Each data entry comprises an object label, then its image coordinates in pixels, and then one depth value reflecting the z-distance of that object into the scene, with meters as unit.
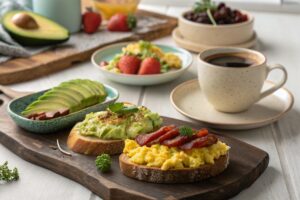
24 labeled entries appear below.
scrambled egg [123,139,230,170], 0.70
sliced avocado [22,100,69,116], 0.85
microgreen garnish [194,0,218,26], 1.19
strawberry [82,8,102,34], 1.26
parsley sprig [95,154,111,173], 0.73
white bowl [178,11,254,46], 1.16
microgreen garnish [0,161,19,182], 0.75
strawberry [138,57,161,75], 1.01
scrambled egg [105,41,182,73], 1.05
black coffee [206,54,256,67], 0.90
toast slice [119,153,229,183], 0.70
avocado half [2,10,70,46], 1.17
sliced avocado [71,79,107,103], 0.88
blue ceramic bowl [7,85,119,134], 0.82
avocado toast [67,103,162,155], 0.77
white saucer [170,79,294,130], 0.86
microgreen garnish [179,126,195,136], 0.72
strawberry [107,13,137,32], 1.26
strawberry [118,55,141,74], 1.02
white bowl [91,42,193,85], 1.00
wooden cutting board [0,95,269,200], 0.69
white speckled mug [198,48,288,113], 0.87
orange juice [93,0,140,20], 1.33
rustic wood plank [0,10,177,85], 1.06
